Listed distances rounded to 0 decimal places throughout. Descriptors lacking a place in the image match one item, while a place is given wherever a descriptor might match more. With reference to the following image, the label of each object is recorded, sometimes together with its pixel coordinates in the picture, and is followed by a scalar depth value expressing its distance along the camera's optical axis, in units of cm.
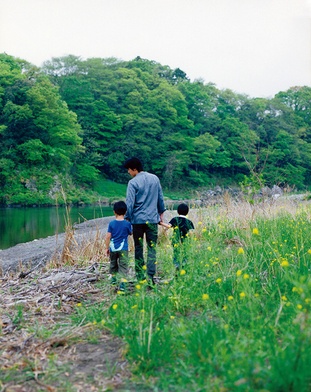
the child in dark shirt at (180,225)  581
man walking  568
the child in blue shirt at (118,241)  557
